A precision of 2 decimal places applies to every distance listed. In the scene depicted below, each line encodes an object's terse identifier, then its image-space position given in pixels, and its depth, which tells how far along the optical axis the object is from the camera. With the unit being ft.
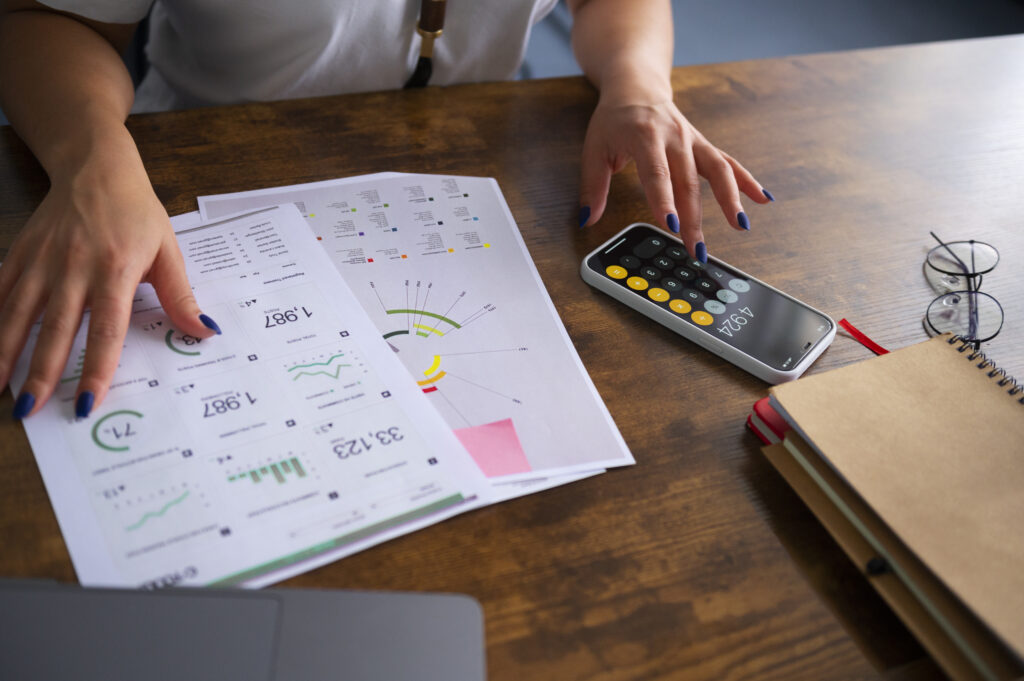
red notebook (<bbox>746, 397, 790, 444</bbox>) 1.62
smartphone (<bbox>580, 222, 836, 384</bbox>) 1.82
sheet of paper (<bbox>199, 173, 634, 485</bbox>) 1.60
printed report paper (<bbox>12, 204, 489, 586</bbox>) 1.31
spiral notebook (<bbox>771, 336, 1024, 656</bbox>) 1.31
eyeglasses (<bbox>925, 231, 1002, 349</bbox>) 1.98
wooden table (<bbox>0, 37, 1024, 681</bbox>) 1.33
